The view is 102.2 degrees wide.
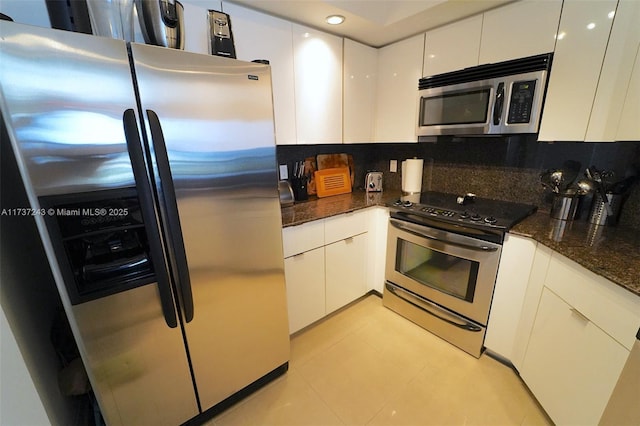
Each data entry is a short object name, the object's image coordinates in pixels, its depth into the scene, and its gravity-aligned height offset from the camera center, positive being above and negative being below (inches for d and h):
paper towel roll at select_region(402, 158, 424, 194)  90.4 -10.0
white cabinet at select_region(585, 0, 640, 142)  45.2 +10.9
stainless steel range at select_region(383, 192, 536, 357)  62.6 -30.1
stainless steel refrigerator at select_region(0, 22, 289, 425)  31.3 -7.8
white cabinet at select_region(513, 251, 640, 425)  38.1 -32.7
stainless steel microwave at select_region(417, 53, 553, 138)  57.6 +11.2
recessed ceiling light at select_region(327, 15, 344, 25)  64.8 +31.8
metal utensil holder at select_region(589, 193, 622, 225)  58.1 -15.0
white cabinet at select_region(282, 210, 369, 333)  67.3 -32.8
